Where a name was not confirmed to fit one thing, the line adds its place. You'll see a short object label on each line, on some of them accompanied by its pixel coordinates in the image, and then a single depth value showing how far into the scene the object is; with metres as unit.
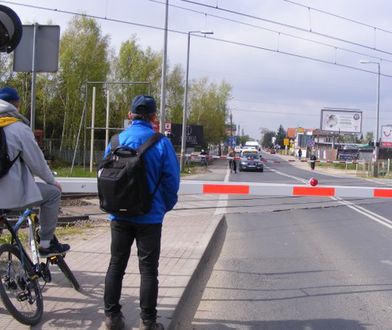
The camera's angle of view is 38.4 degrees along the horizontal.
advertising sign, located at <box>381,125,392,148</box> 59.66
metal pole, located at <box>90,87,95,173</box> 26.26
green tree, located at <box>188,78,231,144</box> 71.06
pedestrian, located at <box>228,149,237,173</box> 39.53
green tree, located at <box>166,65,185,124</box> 57.56
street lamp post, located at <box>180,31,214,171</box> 38.00
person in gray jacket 4.12
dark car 43.57
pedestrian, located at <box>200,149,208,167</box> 48.89
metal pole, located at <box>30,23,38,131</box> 6.65
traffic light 4.45
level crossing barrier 9.06
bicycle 4.19
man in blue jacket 4.20
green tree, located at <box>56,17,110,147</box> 40.97
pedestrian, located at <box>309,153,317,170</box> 52.22
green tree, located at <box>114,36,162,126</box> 49.34
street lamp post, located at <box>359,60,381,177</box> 45.09
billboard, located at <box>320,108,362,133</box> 86.94
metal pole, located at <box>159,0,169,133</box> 30.91
